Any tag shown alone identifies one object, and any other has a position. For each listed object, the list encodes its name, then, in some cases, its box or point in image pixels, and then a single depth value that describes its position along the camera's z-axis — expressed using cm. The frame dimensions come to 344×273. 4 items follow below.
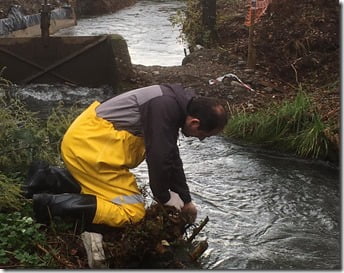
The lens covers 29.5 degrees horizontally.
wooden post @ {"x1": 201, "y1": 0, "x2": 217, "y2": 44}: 1305
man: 411
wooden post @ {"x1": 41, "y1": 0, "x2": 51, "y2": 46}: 1064
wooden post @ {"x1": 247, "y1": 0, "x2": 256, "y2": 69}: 1057
